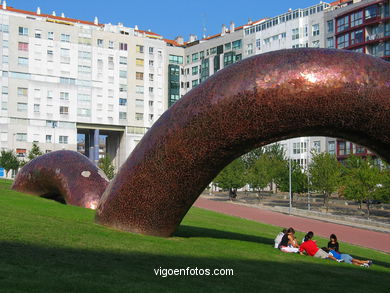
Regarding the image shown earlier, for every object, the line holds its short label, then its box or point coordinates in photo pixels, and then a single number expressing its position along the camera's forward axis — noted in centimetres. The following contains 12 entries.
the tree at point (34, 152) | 6238
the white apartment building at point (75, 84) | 6981
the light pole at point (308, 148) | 7193
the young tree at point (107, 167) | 6207
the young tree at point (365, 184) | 3688
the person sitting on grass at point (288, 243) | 1210
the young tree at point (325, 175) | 4297
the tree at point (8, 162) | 6200
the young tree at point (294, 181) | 4894
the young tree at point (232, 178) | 5350
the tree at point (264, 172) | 5344
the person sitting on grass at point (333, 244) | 1306
